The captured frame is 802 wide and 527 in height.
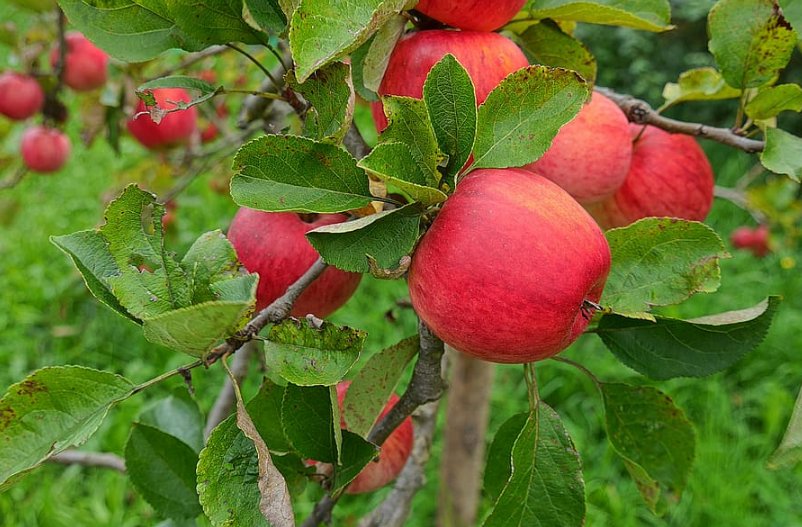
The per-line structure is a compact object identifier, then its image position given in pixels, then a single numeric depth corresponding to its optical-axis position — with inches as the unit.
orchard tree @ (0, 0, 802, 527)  19.9
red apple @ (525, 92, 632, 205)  27.2
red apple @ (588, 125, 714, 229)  31.5
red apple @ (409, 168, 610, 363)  19.9
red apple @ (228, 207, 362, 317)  25.8
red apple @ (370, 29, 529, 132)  22.9
